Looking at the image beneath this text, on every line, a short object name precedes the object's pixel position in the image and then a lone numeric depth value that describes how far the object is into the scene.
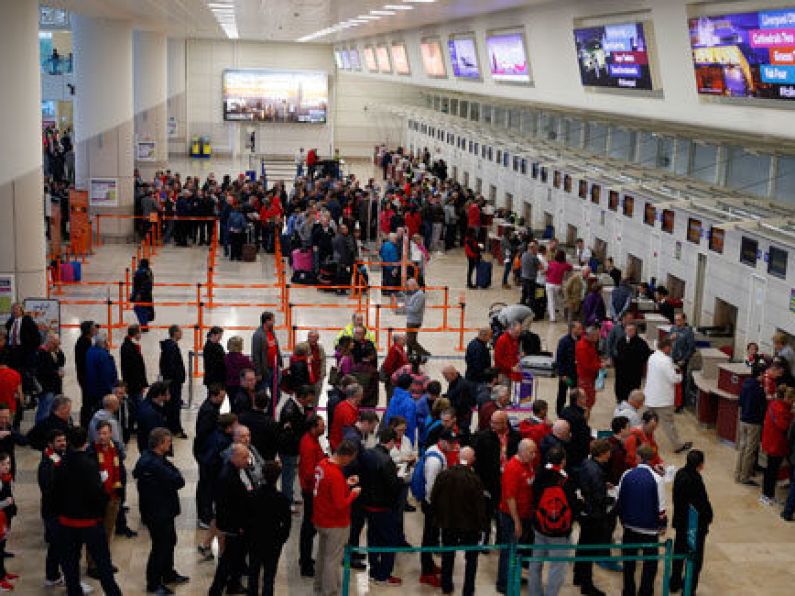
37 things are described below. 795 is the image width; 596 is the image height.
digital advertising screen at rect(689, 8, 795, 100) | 11.15
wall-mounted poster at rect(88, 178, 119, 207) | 27.88
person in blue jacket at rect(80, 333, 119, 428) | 12.25
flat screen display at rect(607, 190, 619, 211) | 21.83
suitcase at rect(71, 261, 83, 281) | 22.64
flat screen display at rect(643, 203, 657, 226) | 19.70
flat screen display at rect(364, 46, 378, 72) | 39.79
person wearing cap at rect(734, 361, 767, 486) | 12.23
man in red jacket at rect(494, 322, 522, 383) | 13.73
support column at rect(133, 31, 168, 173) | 35.91
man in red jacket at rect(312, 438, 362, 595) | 8.75
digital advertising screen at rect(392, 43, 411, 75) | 33.12
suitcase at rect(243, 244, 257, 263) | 26.10
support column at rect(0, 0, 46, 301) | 15.12
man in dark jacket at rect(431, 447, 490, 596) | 8.95
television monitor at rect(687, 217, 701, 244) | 17.72
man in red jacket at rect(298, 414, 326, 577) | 9.58
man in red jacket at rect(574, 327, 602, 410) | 13.72
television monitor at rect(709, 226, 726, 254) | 16.78
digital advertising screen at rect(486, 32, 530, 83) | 20.00
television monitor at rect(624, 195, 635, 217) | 20.80
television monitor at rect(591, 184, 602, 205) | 22.80
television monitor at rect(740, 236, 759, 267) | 15.59
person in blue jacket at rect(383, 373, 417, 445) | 11.06
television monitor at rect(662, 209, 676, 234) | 18.81
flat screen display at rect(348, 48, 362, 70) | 45.00
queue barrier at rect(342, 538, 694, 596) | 8.50
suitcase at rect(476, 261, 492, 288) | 23.44
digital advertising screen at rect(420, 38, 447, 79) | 27.58
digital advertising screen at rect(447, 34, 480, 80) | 23.84
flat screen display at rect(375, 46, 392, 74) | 36.75
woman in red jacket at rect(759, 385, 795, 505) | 11.70
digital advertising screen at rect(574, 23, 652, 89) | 14.53
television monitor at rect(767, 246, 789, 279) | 14.69
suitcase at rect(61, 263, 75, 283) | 22.52
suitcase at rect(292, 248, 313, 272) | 23.12
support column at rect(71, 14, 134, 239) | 26.58
